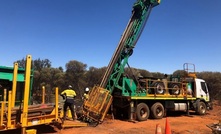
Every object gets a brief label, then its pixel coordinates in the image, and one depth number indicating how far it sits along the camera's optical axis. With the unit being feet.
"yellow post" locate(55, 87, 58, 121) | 20.65
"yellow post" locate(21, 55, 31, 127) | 18.15
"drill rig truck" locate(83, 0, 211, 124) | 27.17
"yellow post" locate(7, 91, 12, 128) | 17.75
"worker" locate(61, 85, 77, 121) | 24.04
